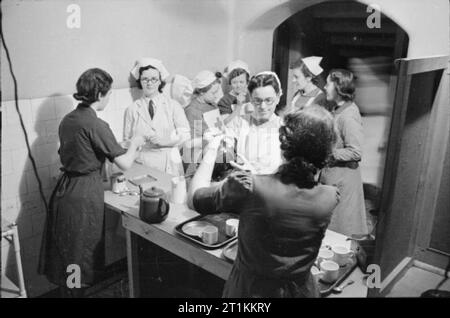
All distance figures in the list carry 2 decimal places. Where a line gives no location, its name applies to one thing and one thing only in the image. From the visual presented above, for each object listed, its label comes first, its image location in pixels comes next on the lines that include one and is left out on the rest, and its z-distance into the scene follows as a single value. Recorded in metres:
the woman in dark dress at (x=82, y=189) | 2.33
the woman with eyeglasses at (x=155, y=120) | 3.09
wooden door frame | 1.54
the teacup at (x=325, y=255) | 1.77
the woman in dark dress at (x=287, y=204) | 1.34
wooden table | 1.82
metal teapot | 2.14
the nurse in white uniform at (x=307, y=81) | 3.71
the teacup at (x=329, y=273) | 1.65
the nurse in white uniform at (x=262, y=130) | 2.30
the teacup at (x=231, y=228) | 2.00
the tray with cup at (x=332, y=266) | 1.65
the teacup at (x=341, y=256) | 1.77
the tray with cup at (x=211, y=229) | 1.93
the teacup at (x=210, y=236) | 1.93
